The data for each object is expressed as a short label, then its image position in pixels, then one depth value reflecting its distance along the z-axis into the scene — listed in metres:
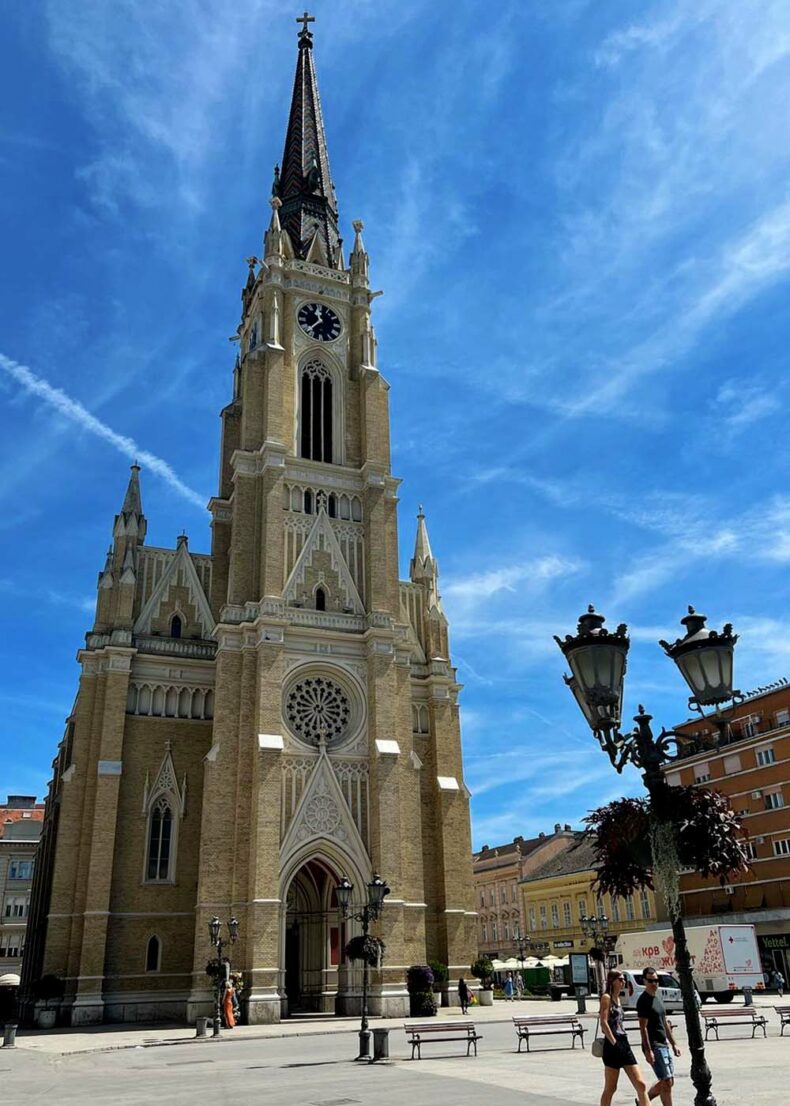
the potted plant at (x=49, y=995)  35.06
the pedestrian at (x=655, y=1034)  10.18
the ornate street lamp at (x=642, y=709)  8.56
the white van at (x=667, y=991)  32.12
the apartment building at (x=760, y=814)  46.91
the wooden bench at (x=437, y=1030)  19.44
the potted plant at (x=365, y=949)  24.62
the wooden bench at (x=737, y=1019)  21.23
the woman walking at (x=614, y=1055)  10.20
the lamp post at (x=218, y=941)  29.15
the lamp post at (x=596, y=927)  41.31
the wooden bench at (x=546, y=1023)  20.14
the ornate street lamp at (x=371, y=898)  22.89
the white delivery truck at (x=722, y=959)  36.09
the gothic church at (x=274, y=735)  36.56
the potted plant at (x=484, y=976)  40.47
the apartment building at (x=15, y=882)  72.25
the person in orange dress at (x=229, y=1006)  31.67
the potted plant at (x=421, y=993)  34.56
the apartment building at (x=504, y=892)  81.56
